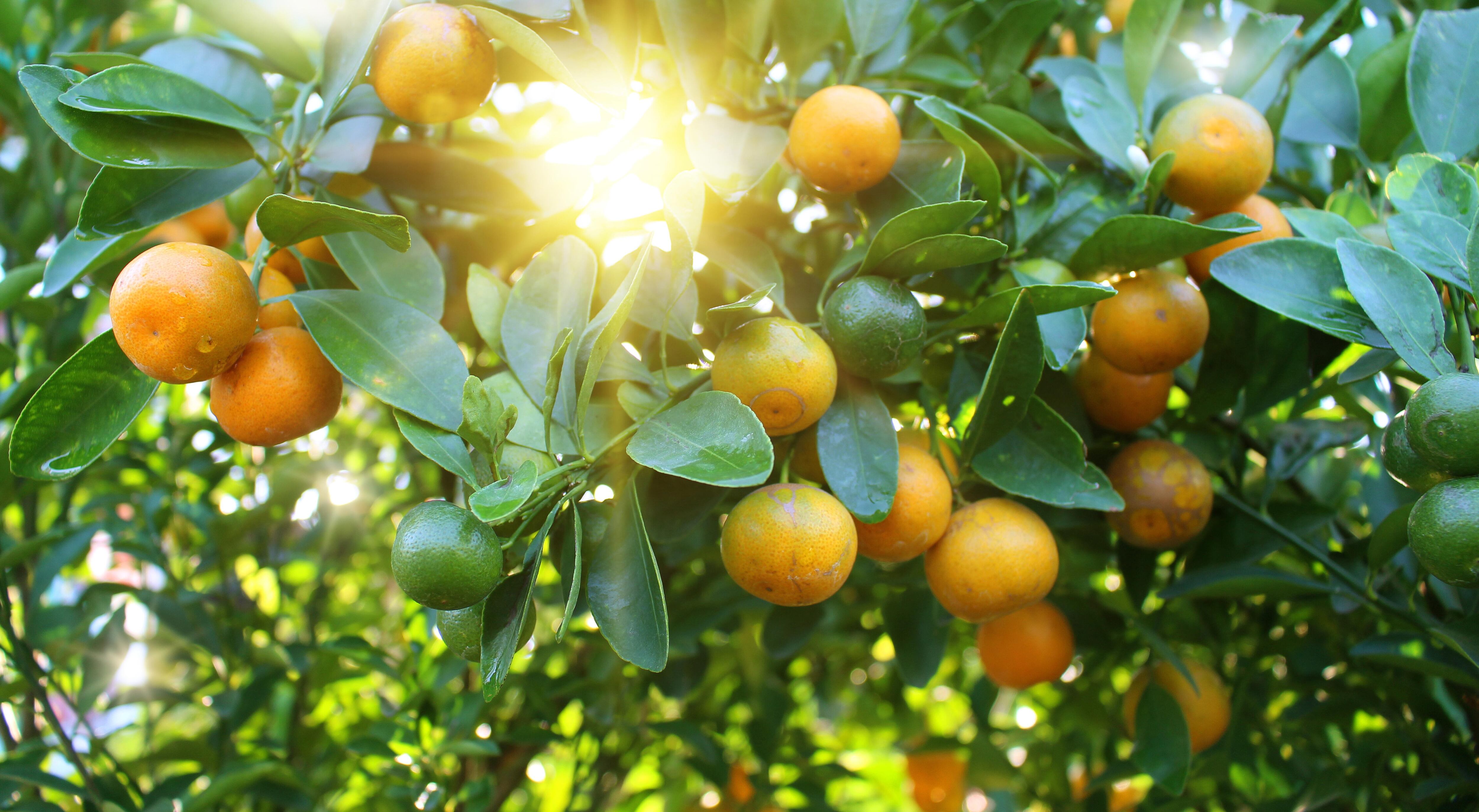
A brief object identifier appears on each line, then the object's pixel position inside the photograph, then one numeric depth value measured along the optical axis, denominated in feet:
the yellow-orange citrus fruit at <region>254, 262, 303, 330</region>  2.30
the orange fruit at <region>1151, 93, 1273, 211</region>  2.36
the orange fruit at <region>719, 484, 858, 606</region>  2.19
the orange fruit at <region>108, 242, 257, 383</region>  2.16
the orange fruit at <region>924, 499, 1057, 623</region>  2.29
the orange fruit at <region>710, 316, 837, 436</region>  2.20
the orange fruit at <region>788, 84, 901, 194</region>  2.32
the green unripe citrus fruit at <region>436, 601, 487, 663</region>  2.21
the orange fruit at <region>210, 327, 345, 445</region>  2.23
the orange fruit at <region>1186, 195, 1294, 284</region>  2.41
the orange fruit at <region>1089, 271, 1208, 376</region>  2.32
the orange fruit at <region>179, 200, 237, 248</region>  2.76
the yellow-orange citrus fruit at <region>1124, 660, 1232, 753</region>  2.63
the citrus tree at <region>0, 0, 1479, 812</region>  2.21
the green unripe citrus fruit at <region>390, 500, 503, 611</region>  2.11
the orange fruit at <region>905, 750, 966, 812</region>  3.74
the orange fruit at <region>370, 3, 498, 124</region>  2.27
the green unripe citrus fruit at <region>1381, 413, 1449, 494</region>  2.20
